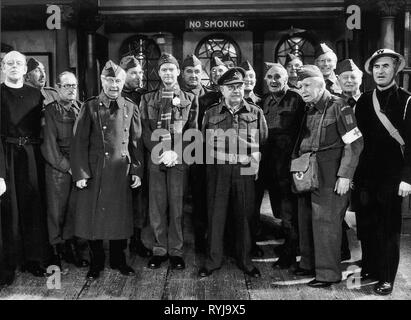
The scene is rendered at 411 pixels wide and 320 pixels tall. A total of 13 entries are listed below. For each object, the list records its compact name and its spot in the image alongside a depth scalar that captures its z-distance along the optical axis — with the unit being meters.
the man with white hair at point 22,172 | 4.45
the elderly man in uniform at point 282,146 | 4.85
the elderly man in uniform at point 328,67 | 5.34
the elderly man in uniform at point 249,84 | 5.36
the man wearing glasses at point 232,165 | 4.52
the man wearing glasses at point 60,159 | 4.67
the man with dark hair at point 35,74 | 5.79
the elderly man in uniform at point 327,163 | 4.18
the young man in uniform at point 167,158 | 4.75
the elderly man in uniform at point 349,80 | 4.86
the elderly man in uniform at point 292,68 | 5.88
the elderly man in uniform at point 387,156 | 4.08
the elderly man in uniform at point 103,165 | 4.47
